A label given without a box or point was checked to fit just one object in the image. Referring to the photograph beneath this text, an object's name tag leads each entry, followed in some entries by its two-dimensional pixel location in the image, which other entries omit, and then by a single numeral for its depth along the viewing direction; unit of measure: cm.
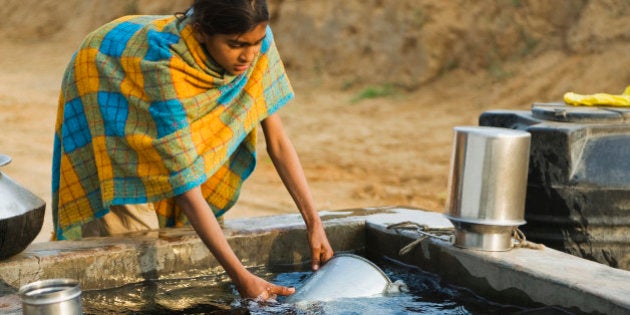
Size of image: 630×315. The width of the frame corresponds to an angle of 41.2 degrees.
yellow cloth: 381
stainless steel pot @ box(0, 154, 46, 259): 276
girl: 276
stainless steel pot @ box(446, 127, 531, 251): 294
